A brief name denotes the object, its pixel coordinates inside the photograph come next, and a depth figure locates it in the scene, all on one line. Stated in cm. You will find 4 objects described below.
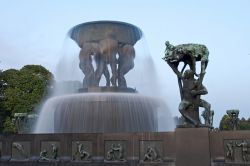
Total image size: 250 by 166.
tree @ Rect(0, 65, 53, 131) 4081
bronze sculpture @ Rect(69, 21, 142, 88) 2094
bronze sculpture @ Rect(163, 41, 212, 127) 1293
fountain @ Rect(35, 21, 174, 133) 1770
